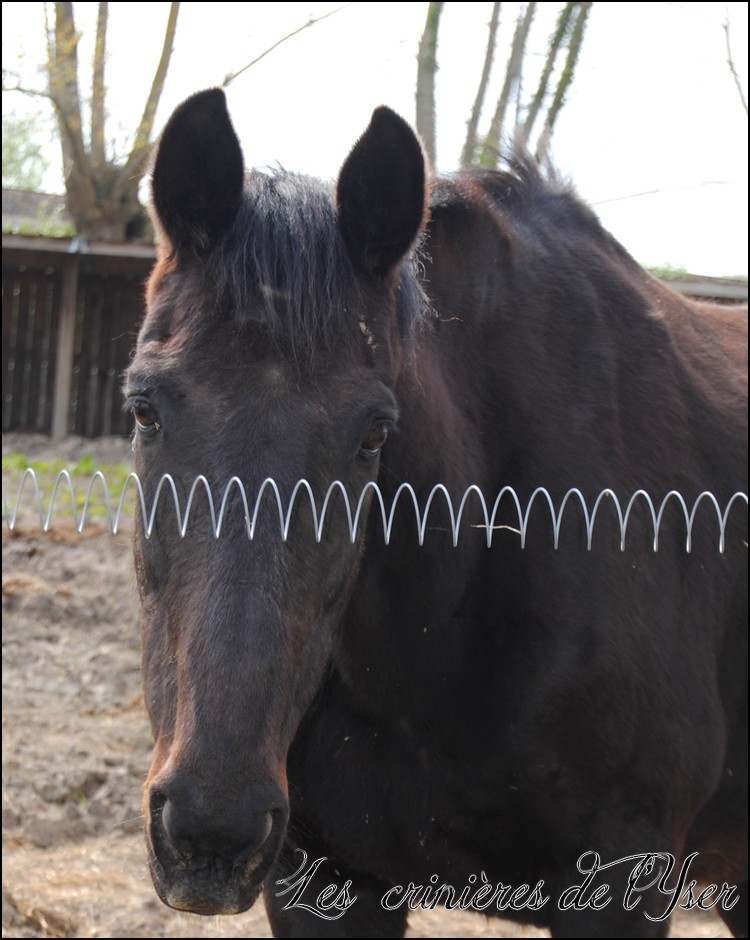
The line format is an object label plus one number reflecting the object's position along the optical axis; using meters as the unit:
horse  2.02
